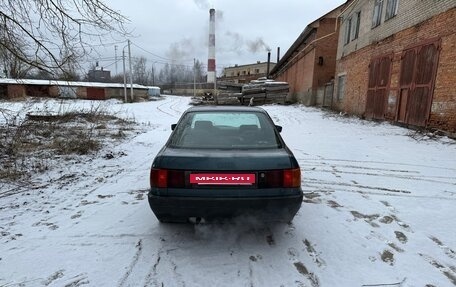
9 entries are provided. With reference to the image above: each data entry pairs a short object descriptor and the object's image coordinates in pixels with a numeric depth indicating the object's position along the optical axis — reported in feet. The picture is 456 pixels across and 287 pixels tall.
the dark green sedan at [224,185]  8.91
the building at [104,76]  230.09
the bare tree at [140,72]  287.69
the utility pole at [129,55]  111.56
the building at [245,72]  245.04
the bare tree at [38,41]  17.40
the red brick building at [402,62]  30.32
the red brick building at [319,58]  75.97
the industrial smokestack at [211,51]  190.23
